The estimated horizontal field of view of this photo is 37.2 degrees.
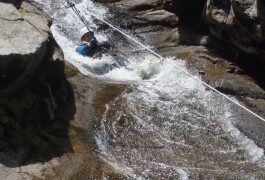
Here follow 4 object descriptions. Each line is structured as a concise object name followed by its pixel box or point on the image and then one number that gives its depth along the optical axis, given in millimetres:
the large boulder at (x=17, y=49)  6402
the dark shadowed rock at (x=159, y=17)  12477
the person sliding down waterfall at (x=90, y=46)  10477
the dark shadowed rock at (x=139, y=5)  13250
